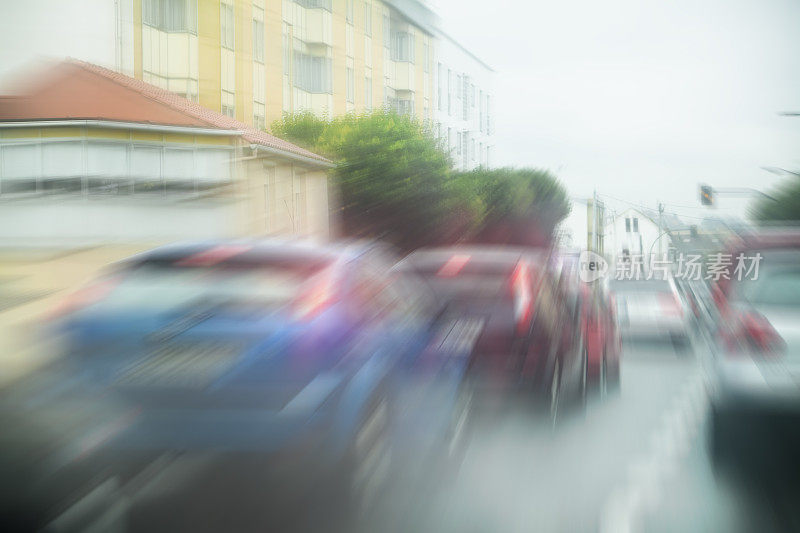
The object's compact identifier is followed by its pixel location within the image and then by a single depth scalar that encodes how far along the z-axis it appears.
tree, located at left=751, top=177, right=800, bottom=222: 49.94
